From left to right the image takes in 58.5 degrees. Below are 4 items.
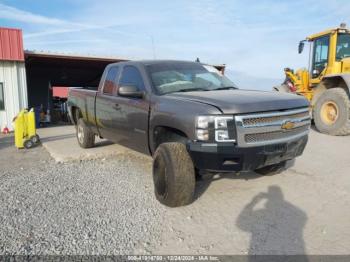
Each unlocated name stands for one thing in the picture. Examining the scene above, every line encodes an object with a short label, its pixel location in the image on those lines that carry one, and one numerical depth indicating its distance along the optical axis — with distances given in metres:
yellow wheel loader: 9.70
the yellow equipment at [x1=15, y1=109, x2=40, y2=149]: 8.84
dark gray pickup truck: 3.62
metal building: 13.12
